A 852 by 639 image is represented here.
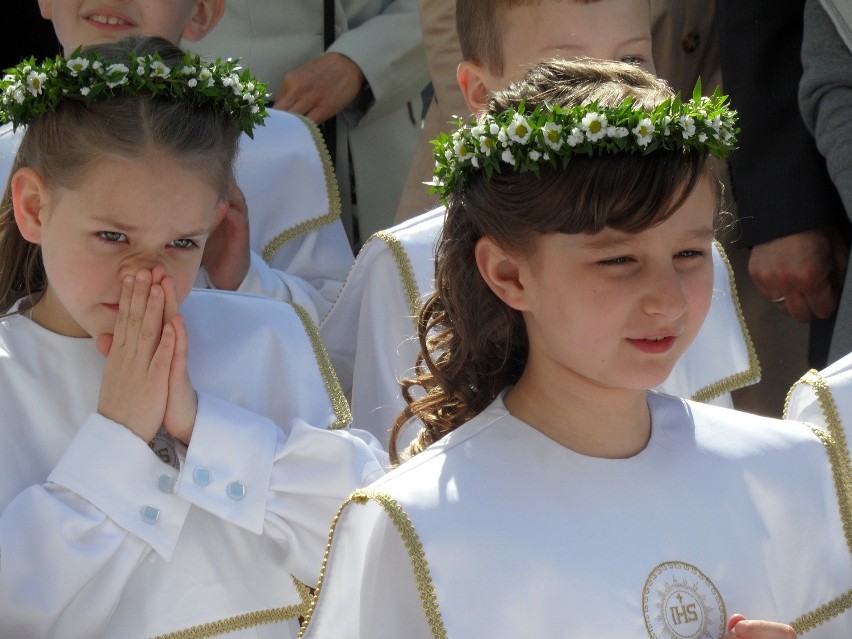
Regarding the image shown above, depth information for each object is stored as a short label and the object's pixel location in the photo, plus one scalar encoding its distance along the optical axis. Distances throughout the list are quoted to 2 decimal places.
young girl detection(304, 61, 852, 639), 4.59
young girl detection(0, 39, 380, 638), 5.14
